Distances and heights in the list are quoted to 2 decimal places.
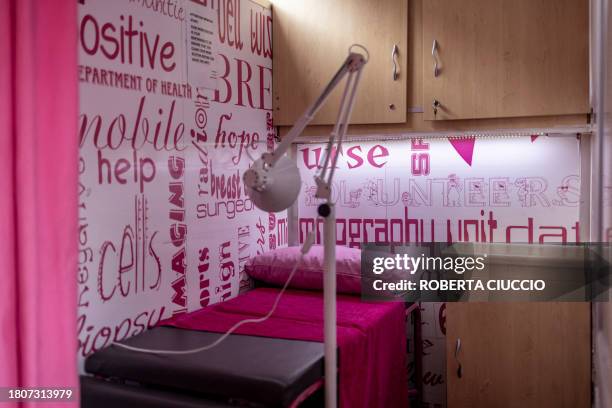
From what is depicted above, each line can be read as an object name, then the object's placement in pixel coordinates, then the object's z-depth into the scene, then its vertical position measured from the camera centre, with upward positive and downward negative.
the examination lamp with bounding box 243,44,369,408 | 1.65 -0.01
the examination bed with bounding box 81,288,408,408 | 1.68 -0.53
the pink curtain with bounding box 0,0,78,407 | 1.45 +0.00
